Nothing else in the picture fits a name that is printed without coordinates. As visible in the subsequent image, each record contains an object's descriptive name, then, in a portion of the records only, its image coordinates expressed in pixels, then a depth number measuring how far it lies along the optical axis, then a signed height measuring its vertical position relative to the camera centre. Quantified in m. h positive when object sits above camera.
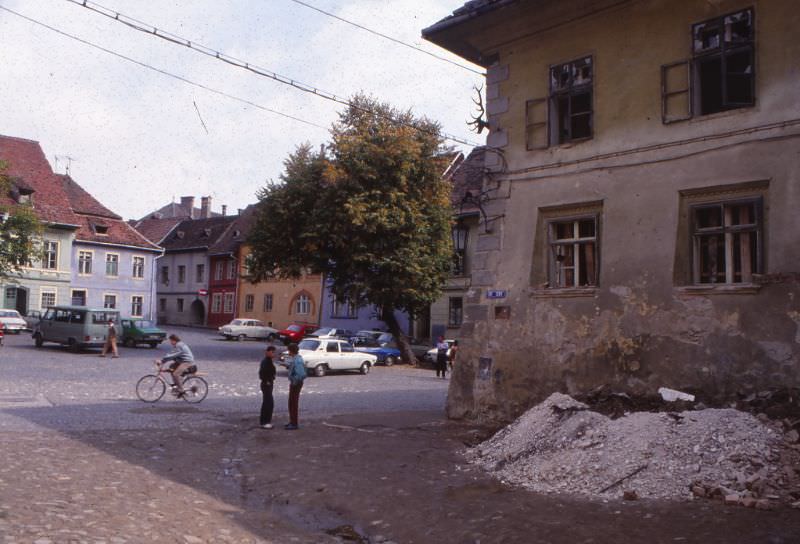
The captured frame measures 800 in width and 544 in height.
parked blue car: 35.22 -1.20
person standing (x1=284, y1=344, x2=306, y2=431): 14.50 -1.21
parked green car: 38.34 -0.79
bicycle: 17.94 -1.66
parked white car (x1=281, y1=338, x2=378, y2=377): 28.31 -1.28
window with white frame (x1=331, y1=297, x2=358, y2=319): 50.91 +0.80
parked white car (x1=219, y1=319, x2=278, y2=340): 50.66 -0.63
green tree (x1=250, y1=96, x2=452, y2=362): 32.03 +4.82
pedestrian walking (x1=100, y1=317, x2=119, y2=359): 31.37 -0.90
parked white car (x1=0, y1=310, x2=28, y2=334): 42.31 -0.36
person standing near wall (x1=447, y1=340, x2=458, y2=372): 28.52 -1.12
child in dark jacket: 14.73 -1.31
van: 33.59 -0.42
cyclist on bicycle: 17.72 -1.00
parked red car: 44.62 -0.64
